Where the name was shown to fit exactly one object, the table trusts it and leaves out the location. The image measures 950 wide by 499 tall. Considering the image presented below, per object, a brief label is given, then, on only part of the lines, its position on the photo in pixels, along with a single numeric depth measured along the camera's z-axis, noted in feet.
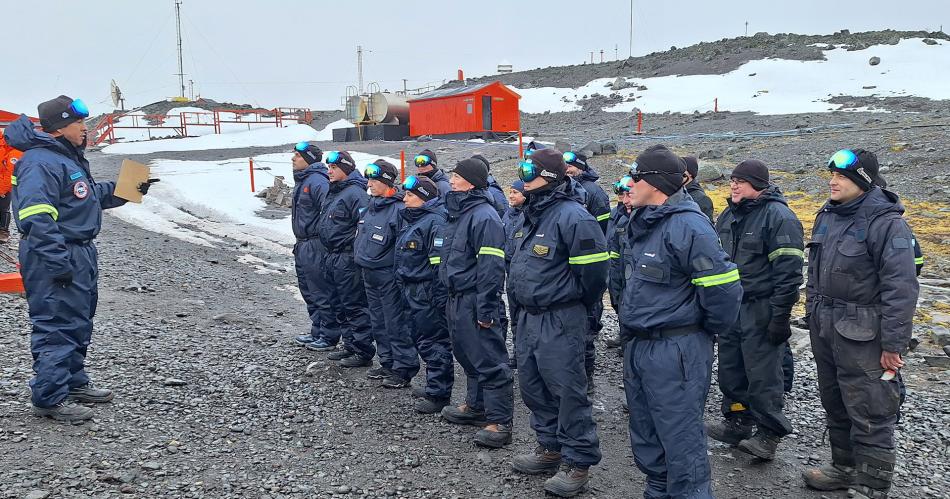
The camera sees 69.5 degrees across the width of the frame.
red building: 104.68
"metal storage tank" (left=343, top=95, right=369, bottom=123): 121.80
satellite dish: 161.37
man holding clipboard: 16.67
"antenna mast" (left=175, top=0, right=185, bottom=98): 184.04
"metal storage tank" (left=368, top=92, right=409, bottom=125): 121.80
